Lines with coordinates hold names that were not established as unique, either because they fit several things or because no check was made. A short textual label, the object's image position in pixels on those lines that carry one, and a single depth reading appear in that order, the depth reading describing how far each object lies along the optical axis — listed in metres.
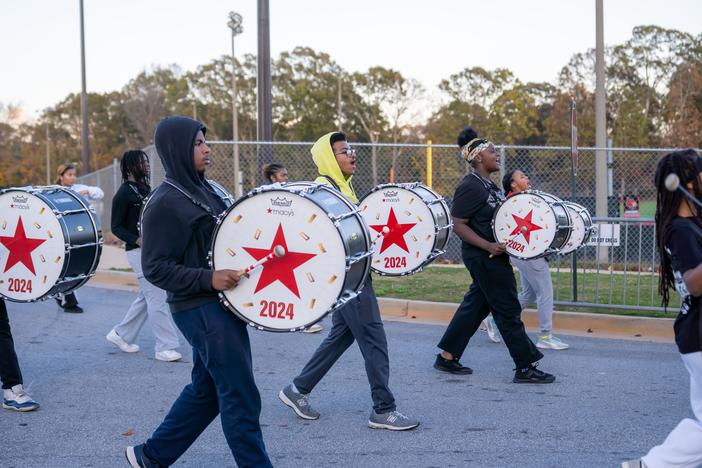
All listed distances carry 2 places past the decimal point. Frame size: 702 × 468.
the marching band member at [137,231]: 7.61
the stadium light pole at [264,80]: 13.47
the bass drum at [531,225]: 6.89
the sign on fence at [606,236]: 9.84
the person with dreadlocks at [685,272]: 3.69
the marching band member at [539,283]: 8.02
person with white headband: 6.66
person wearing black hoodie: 3.82
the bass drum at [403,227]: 6.34
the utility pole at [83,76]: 29.95
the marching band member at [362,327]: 5.45
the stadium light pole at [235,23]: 29.55
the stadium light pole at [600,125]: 12.82
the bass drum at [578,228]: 8.74
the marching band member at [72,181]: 9.59
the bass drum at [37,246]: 5.70
